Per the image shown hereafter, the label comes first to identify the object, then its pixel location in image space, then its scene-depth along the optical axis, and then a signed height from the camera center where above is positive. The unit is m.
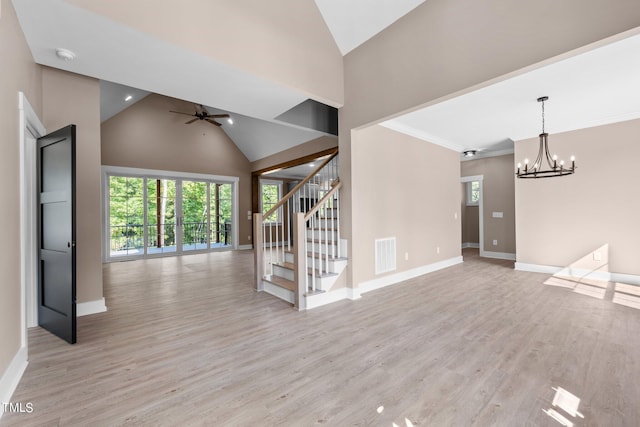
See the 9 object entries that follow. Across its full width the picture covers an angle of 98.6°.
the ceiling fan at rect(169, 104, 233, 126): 6.51 +2.44
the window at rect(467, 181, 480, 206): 8.73 +0.63
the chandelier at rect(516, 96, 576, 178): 4.99 +0.92
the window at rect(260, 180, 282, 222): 9.63 +0.83
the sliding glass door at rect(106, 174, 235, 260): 7.03 +0.03
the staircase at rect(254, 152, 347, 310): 3.43 -0.62
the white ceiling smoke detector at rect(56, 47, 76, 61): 2.43 +1.47
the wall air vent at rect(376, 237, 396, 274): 4.36 -0.67
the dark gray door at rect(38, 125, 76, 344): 2.44 -0.15
